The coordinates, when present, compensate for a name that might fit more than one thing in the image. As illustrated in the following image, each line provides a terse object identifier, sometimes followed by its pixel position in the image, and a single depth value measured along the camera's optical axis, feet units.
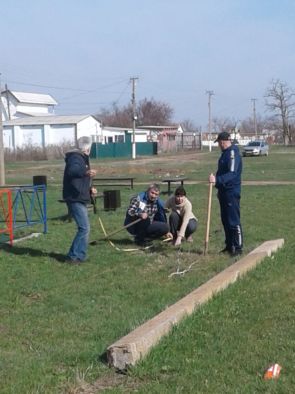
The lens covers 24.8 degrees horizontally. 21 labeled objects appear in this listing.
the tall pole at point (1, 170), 93.71
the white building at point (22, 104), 321.34
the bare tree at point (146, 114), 419.54
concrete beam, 15.21
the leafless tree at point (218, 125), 441.27
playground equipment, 35.41
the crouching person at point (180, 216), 33.73
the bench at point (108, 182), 79.15
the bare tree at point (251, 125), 479.82
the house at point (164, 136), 292.10
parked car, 213.66
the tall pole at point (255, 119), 419.52
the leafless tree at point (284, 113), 366.63
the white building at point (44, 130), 266.98
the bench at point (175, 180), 68.32
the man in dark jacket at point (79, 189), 29.43
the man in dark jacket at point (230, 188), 30.19
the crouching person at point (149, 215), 33.63
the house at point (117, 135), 289.12
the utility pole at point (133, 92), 241.02
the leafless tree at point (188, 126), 474.57
